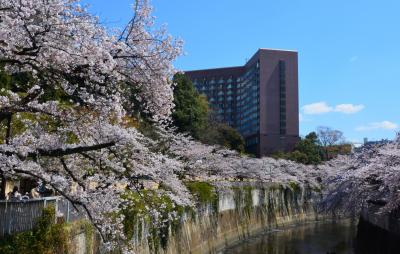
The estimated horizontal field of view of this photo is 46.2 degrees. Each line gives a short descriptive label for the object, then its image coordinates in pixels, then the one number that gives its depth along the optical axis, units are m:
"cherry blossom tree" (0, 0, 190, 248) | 7.27
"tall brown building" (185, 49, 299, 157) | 100.25
